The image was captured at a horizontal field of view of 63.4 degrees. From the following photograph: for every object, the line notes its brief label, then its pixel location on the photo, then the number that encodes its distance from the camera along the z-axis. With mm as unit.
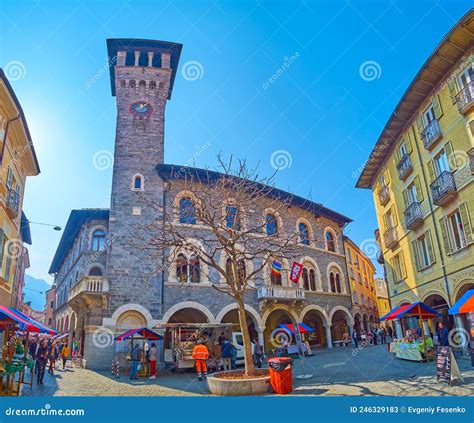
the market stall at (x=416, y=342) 13932
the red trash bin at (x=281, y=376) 9219
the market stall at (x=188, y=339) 16094
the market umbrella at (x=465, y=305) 9906
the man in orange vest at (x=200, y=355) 13242
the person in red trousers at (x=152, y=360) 14500
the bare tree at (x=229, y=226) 11275
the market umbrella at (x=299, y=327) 21231
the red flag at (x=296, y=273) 20922
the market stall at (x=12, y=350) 9594
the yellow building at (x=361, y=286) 29688
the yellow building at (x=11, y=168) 10930
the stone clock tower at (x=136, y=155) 19609
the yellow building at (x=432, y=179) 13305
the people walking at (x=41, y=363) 13141
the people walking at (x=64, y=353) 19030
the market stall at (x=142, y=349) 15391
